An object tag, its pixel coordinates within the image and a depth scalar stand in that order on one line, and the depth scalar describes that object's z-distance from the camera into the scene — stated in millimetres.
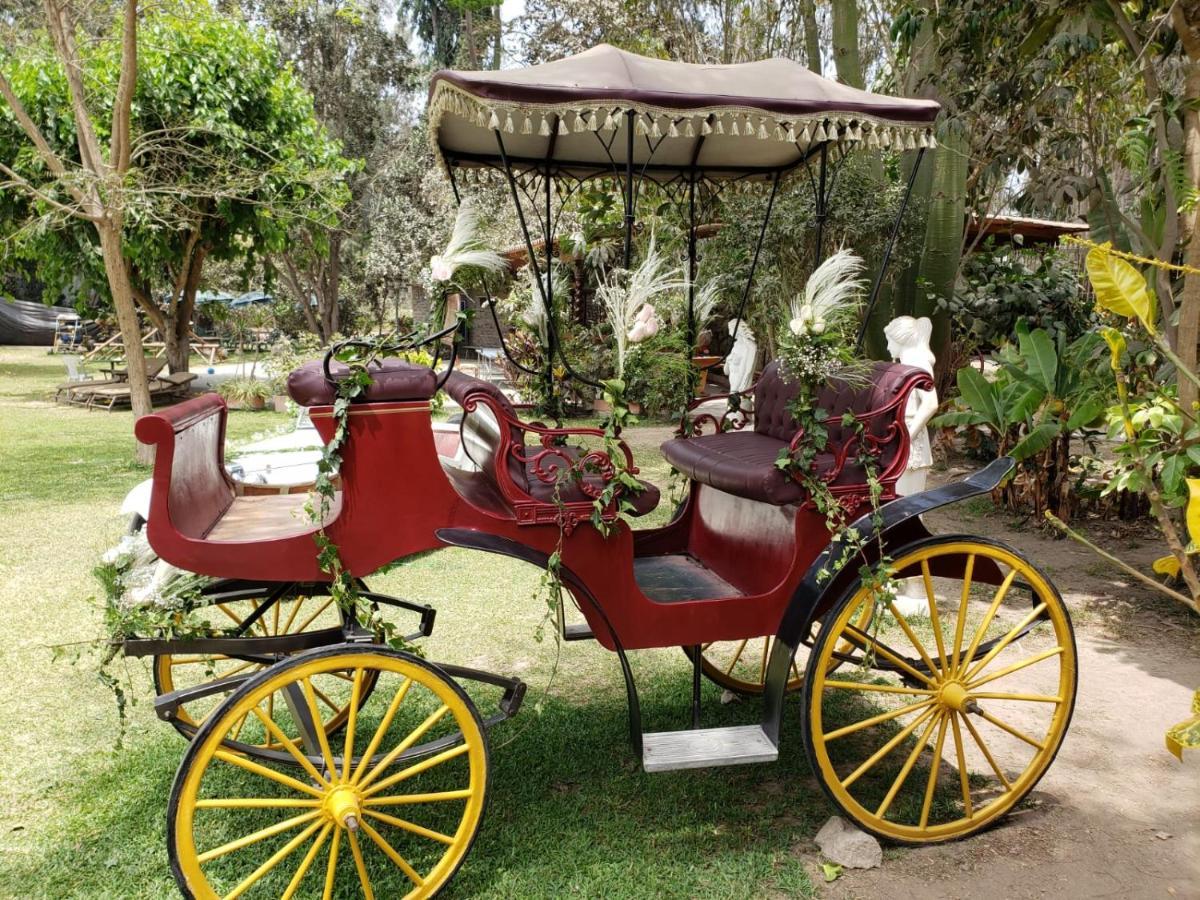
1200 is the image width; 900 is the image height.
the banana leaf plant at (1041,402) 5973
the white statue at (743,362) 9961
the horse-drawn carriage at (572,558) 2473
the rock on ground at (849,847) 2814
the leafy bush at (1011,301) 9477
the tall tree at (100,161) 6559
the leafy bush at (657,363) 2865
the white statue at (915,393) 4895
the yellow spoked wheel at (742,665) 3939
